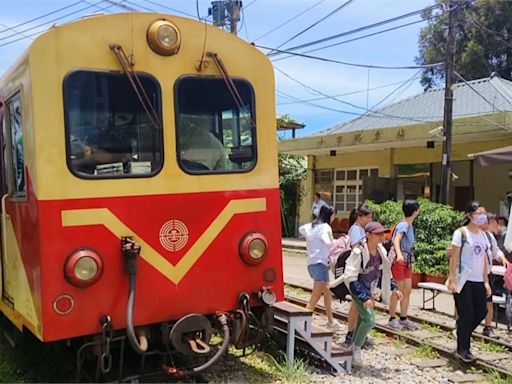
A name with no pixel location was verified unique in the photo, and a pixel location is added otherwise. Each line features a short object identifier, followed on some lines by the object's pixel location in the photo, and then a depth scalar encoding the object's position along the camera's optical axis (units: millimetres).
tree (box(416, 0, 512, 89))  30609
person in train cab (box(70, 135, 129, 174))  4449
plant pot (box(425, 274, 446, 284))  10856
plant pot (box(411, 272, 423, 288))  11234
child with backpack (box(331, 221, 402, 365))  5777
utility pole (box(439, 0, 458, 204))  14398
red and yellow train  4332
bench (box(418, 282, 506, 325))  7726
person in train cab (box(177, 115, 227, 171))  4914
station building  16219
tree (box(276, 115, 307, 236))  23953
